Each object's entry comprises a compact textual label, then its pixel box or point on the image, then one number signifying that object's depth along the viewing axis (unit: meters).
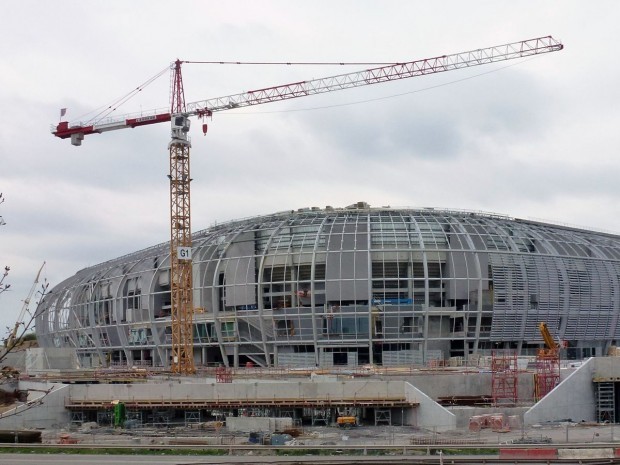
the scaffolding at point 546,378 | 62.84
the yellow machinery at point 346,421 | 55.59
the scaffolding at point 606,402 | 60.19
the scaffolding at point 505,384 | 61.66
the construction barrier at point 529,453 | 36.56
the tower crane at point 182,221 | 88.94
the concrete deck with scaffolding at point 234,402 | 56.47
